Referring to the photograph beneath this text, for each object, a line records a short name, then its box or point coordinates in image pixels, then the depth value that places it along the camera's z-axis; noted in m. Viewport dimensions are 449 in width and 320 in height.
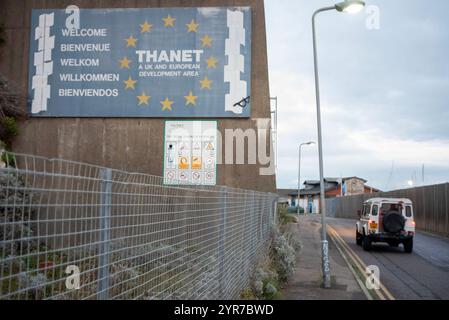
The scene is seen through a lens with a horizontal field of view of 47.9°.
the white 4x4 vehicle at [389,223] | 19.88
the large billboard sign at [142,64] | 20.17
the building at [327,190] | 96.50
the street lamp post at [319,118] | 12.47
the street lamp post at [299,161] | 50.62
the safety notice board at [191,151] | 19.56
